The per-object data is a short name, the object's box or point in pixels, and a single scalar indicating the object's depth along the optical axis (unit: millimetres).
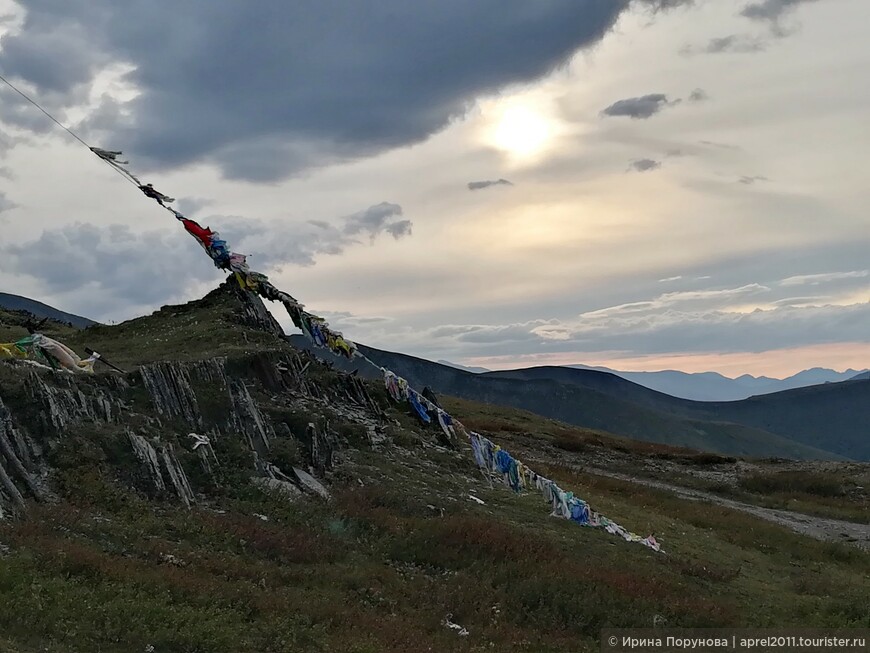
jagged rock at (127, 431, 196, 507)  19500
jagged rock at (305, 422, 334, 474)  25453
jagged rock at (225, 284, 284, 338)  39750
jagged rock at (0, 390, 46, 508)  15938
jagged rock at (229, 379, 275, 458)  24609
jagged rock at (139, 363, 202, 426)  23531
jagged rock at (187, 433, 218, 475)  21427
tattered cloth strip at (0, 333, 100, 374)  22578
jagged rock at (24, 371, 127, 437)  19312
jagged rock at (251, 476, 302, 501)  21594
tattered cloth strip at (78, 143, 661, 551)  24891
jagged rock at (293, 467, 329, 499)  23045
